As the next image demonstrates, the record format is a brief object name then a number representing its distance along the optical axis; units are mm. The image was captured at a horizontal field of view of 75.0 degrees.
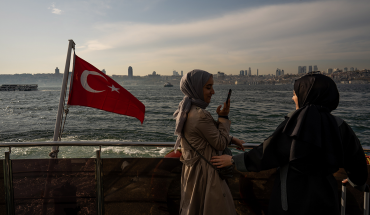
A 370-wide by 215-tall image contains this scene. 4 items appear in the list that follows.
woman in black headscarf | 1289
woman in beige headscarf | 1722
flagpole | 2924
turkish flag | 3861
